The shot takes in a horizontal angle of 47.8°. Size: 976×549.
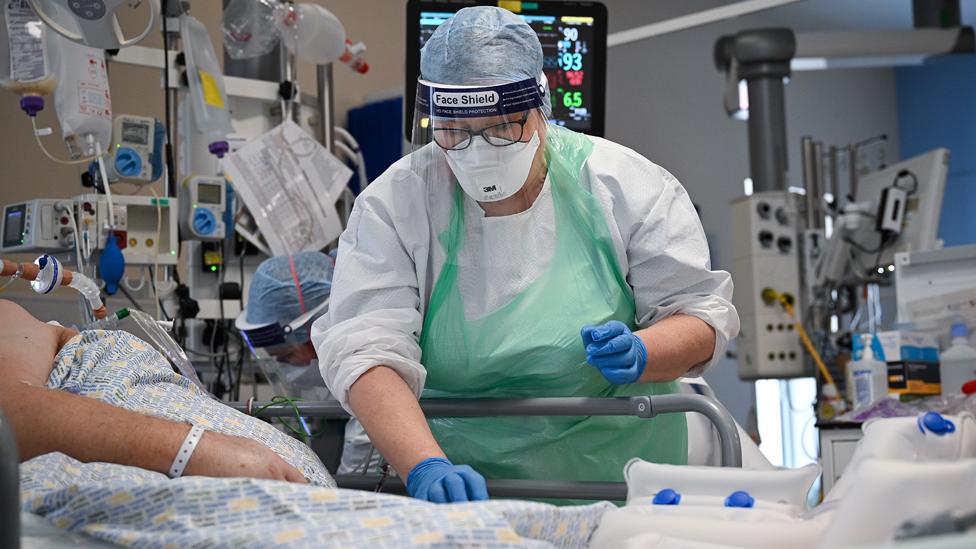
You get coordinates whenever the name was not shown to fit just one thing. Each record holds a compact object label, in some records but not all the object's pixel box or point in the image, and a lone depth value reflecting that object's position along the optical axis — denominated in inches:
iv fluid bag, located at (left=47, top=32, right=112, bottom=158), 134.4
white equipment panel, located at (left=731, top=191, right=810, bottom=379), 223.1
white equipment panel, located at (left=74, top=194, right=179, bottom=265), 136.2
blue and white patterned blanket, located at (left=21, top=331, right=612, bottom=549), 45.2
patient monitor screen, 145.2
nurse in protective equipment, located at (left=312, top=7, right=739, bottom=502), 78.1
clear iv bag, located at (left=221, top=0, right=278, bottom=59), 159.2
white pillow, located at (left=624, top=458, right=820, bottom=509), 51.4
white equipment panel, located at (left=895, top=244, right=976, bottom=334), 157.8
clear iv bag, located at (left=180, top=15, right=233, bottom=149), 146.5
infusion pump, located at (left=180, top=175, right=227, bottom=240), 147.2
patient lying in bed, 64.2
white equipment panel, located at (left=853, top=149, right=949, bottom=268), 197.3
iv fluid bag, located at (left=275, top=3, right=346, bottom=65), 157.5
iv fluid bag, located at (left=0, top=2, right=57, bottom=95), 126.7
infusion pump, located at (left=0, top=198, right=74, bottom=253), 133.7
